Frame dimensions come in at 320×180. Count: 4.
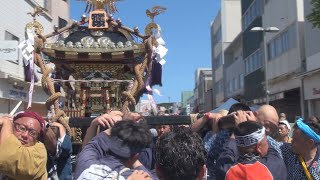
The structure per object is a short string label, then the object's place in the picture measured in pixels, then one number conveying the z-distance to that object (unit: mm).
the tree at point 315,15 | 11305
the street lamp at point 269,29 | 17797
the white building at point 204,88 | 57753
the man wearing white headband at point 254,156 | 2568
